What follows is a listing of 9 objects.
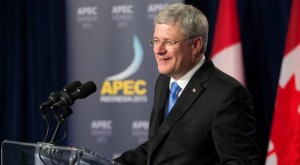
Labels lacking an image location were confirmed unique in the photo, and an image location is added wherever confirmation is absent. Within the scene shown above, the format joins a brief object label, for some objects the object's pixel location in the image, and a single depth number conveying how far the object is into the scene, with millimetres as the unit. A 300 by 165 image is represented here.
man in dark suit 4219
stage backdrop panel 9102
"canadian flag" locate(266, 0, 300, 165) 7711
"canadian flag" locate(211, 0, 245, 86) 8461
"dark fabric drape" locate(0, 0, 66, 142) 11117
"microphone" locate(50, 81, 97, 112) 4281
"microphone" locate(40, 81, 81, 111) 4332
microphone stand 4229
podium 3920
